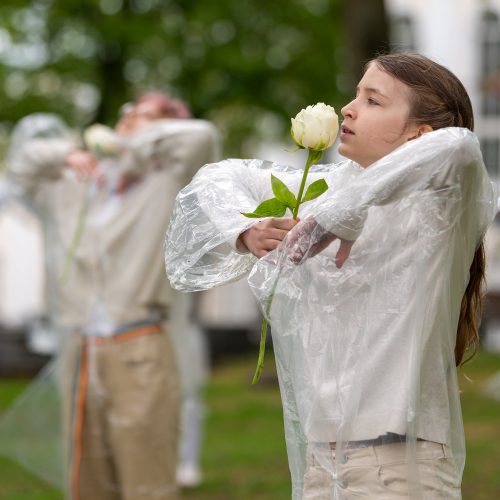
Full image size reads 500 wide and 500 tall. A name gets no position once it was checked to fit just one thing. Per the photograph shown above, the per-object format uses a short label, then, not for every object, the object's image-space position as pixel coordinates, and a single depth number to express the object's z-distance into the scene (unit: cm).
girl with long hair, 529
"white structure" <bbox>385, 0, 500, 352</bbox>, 4309
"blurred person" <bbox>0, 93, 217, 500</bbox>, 934
